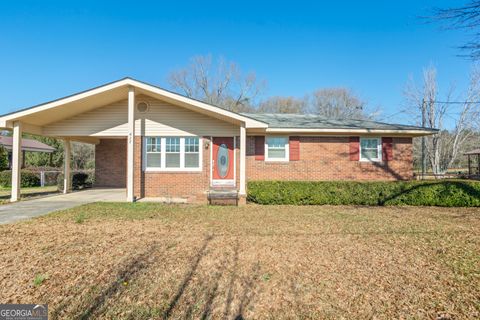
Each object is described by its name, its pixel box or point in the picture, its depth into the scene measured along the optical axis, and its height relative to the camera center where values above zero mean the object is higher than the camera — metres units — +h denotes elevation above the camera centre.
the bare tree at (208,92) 33.03 +10.00
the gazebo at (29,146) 22.15 +1.94
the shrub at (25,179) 16.73 -0.81
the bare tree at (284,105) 37.28 +9.51
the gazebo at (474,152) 23.25 +1.43
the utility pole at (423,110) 23.77 +5.49
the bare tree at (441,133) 22.83 +3.39
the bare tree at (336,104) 35.94 +9.50
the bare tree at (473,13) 5.94 +3.75
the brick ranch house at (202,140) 9.47 +1.22
